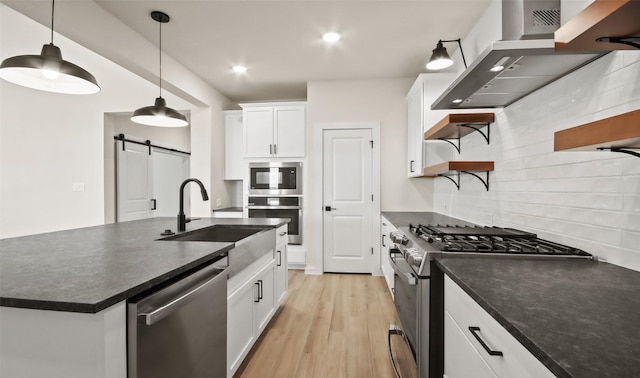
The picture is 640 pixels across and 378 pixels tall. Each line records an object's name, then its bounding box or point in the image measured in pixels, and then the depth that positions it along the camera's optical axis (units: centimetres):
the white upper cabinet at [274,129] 413
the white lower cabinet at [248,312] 163
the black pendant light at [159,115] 220
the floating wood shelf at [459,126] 209
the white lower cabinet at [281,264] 258
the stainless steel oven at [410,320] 138
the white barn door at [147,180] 423
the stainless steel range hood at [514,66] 117
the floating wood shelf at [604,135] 72
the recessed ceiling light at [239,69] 362
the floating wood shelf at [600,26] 67
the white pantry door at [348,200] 395
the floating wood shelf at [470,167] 208
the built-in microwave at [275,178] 412
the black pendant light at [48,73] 132
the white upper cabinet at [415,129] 308
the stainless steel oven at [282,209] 411
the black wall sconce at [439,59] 225
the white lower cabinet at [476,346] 69
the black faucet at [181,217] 195
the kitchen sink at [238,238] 166
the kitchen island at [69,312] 80
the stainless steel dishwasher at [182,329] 91
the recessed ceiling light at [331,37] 280
